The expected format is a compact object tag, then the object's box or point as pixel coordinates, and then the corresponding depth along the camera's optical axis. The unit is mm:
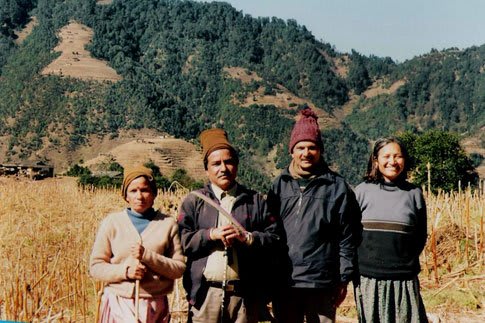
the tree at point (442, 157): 31203
